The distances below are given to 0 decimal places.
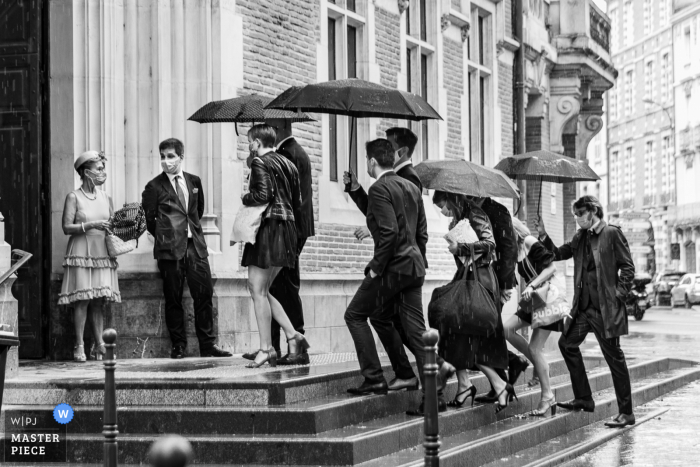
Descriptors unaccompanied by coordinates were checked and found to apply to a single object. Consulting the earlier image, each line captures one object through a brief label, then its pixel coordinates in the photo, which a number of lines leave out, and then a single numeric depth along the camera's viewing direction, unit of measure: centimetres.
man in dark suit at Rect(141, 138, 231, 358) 1280
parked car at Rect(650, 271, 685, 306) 5525
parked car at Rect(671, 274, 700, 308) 5347
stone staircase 860
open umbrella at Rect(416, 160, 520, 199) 1093
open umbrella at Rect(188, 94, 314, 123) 1236
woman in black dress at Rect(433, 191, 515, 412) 1075
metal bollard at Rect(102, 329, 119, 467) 702
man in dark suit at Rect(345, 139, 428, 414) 977
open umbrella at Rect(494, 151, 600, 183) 1361
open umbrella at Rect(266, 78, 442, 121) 1075
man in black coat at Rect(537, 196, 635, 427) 1119
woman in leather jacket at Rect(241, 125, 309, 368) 1041
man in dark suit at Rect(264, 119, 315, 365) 1107
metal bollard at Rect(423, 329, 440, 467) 693
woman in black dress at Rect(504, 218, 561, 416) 1154
